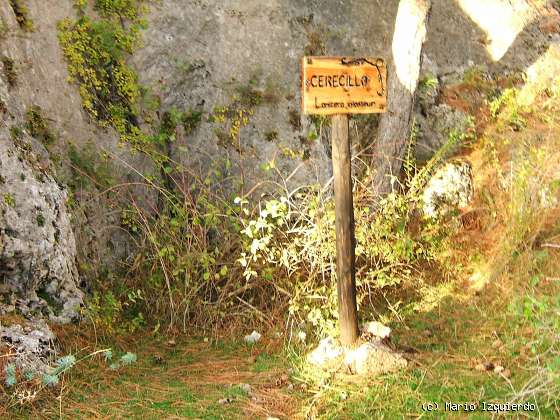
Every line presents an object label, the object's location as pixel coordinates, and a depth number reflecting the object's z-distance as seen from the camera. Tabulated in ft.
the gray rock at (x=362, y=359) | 13.62
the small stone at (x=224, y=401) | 13.07
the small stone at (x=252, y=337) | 16.29
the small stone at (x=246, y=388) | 13.53
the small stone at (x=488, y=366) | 13.51
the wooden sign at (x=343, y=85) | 13.42
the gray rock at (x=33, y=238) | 14.47
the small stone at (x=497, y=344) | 14.46
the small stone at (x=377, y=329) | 14.57
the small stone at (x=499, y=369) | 13.24
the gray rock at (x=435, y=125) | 22.61
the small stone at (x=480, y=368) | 13.43
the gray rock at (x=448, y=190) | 20.48
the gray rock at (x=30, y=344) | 12.83
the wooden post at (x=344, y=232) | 13.92
